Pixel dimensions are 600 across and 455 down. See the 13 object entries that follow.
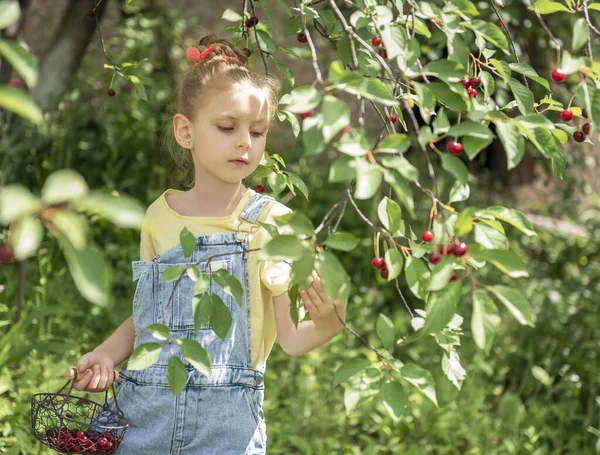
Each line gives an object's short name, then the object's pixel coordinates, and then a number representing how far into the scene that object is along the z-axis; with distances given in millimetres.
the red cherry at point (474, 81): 1886
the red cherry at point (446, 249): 1583
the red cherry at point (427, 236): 1856
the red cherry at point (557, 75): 1796
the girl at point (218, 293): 2000
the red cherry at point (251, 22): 2148
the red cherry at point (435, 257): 1641
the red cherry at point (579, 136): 1932
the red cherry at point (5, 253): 1485
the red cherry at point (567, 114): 1912
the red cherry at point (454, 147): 1725
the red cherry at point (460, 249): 1573
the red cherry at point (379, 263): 1804
